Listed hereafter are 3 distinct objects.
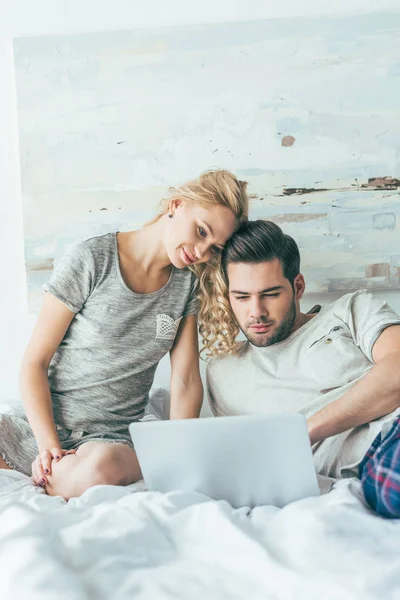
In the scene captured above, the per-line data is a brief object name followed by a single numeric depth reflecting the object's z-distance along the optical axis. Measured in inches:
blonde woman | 62.7
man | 55.2
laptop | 44.0
